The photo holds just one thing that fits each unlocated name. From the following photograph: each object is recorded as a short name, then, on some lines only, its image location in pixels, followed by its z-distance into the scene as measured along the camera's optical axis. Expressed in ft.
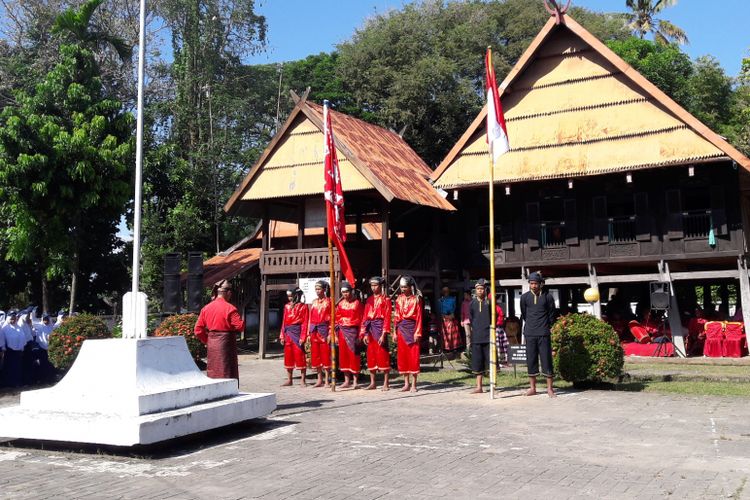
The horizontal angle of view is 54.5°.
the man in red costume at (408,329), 42.22
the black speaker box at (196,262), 64.13
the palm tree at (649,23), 148.56
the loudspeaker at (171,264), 65.05
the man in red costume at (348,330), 44.04
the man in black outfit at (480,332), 40.52
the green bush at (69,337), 51.70
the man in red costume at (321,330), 44.73
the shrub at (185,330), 51.26
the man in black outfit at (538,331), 38.14
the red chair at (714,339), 66.08
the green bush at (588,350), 40.16
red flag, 43.21
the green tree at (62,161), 72.79
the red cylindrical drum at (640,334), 69.15
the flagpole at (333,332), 42.06
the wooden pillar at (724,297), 92.20
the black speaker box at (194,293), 64.44
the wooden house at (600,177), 67.26
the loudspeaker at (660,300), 63.31
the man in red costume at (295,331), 45.78
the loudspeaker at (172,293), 64.64
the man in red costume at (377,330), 43.09
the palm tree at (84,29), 76.89
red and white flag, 41.81
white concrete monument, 25.03
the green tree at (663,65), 112.78
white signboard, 67.92
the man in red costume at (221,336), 32.78
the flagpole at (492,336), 38.09
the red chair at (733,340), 65.41
